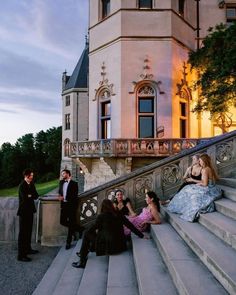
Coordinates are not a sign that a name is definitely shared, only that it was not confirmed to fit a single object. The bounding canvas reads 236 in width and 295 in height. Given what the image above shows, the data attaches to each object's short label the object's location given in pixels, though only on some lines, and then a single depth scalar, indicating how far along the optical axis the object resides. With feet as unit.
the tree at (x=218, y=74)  46.37
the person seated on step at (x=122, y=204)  24.56
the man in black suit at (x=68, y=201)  24.46
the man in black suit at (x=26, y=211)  22.58
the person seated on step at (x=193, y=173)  23.86
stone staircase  12.27
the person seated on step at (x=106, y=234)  19.04
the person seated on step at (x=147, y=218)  22.23
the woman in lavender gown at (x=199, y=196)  20.56
